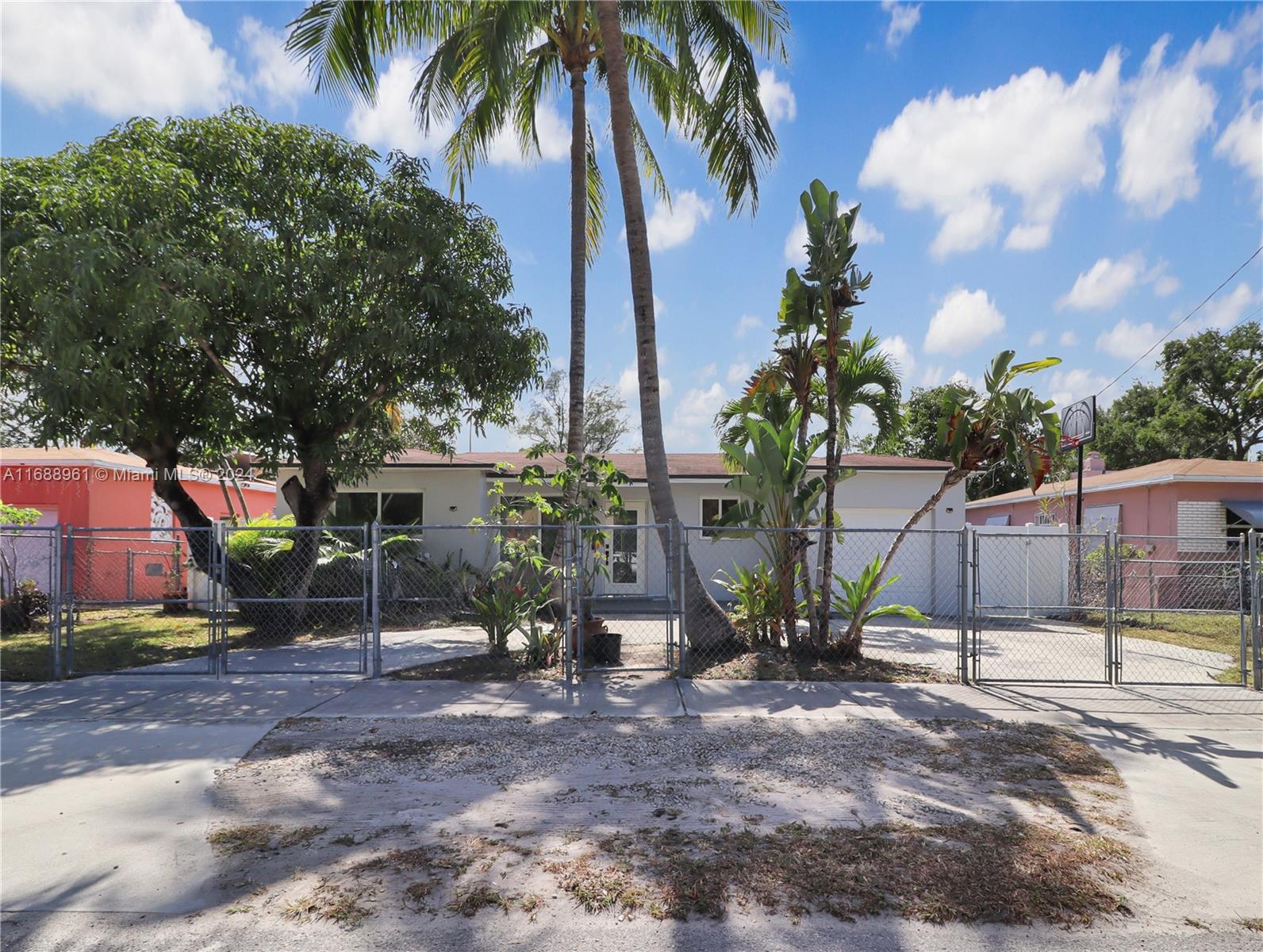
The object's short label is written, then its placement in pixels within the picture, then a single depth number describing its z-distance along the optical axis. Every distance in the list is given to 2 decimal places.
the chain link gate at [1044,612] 9.22
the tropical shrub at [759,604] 10.19
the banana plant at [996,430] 9.19
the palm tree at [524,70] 11.09
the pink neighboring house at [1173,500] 18.41
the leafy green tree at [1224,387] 31.70
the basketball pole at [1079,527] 16.05
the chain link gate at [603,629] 8.95
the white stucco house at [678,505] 17.30
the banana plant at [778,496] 9.96
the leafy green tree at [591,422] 34.03
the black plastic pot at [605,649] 9.65
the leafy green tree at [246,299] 9.17
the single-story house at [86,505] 16.61
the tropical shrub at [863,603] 9.74
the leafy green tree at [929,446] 36.88
